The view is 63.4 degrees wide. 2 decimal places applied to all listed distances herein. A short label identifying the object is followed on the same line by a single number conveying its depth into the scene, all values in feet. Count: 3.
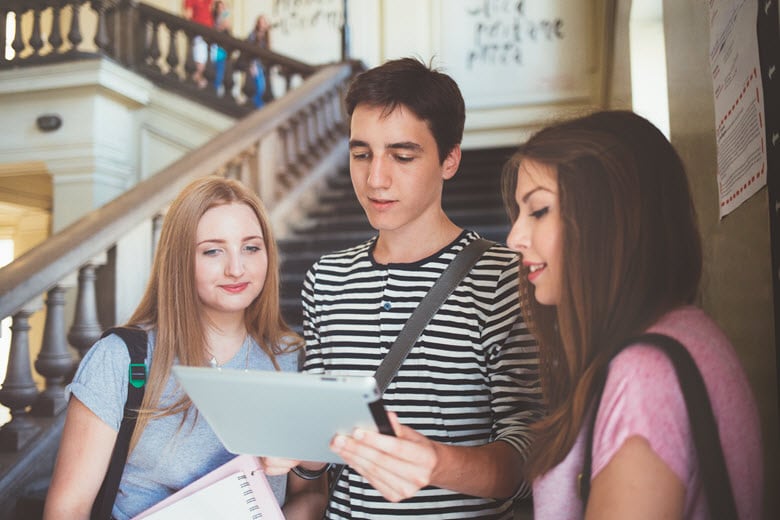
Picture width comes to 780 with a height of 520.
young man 3.78
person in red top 18.79
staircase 11.86
